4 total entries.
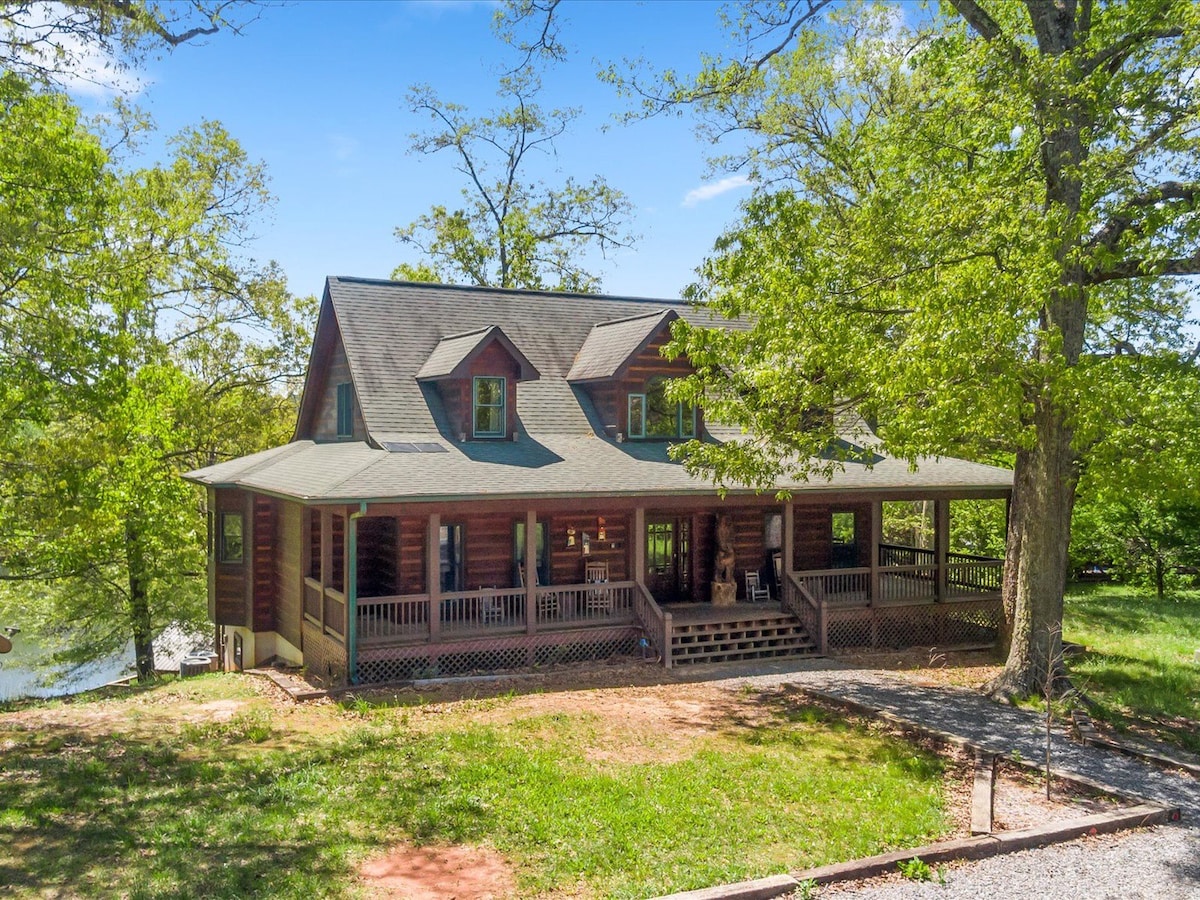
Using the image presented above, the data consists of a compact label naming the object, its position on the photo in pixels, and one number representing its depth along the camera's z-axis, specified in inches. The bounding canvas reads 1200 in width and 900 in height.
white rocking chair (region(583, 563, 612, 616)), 776.9
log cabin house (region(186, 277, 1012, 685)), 689.0
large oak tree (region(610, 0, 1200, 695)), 522.9
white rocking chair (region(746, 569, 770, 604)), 871.7
